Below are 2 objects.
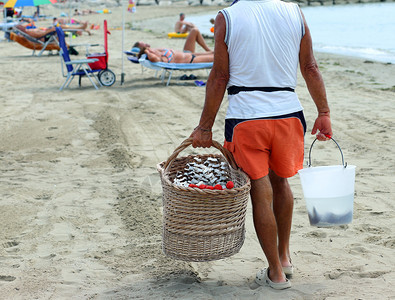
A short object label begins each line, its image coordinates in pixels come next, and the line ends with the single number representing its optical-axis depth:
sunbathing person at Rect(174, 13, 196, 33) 21.05
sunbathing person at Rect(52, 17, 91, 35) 23.02
